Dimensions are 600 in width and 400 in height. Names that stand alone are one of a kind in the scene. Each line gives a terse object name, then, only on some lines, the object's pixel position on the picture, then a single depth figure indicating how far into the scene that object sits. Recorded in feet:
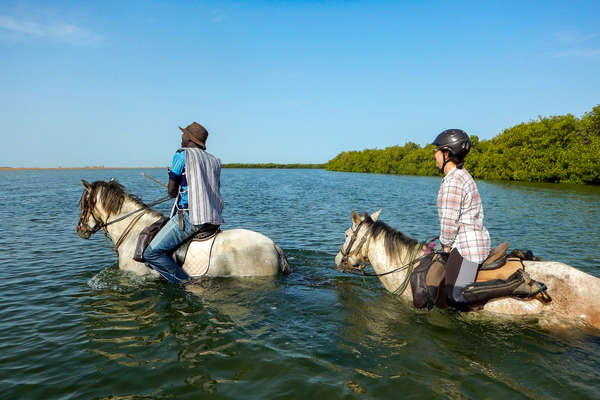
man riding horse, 18.57
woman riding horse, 14.51
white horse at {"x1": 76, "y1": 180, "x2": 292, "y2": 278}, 21.34
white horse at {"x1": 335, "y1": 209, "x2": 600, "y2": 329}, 14.69
